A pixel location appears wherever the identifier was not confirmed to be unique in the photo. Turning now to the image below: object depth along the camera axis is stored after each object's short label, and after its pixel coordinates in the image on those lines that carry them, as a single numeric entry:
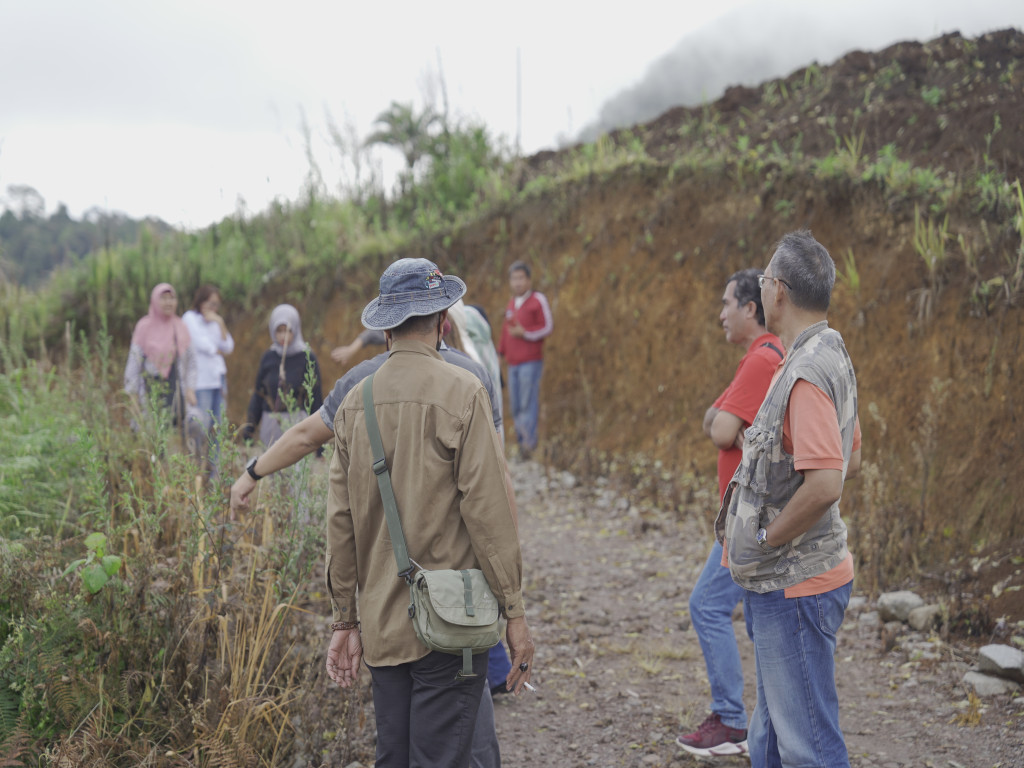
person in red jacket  10.22
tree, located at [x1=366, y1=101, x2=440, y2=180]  16.47
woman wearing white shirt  8.15
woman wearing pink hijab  7.10
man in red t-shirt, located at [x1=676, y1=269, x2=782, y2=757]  3.40
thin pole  15.20
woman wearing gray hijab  6.07
